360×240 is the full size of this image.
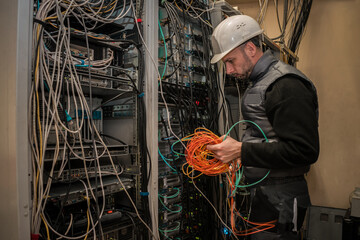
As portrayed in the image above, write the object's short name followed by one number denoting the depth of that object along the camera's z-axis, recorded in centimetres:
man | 104
